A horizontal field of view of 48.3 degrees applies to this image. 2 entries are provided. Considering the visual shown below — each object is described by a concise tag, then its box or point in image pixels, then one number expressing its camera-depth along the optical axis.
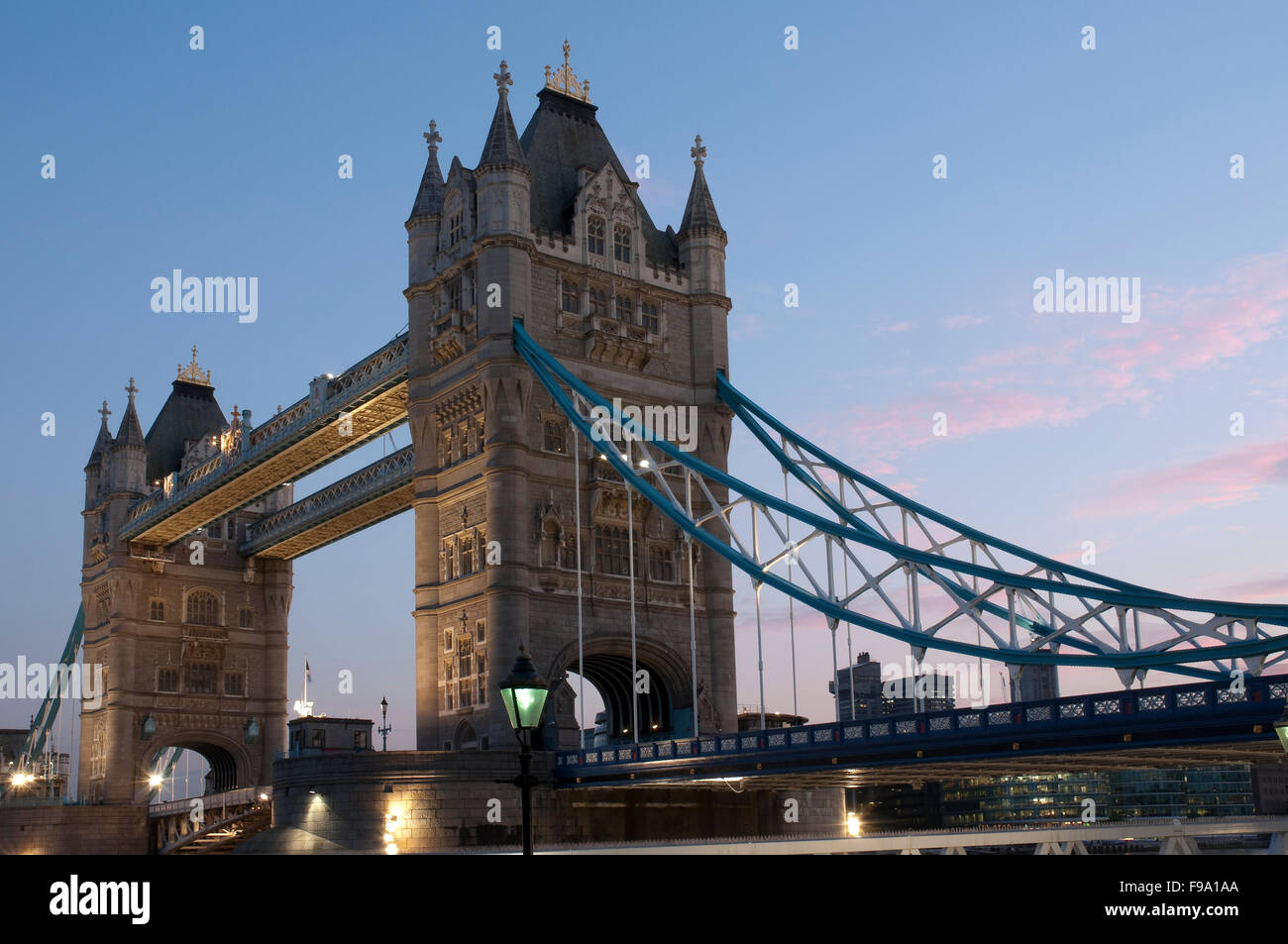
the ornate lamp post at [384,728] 68.75
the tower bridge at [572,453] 49.38
